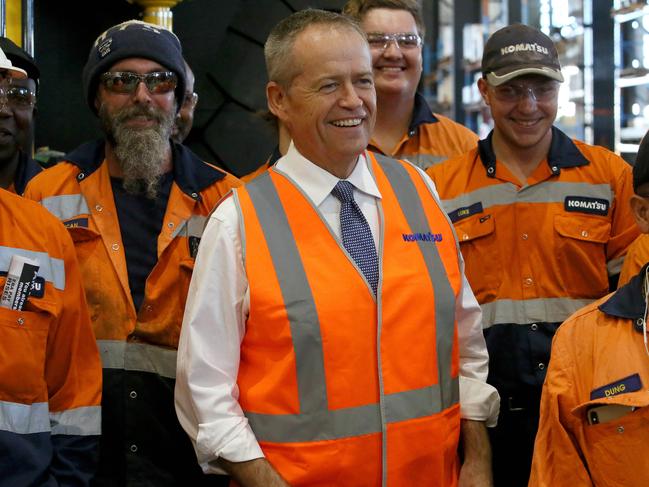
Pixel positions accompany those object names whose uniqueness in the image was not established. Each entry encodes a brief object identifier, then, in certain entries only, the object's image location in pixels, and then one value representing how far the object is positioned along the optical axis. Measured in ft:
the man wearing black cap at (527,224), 9.52
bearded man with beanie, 9.09
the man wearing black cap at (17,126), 11.91
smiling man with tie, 7.06
